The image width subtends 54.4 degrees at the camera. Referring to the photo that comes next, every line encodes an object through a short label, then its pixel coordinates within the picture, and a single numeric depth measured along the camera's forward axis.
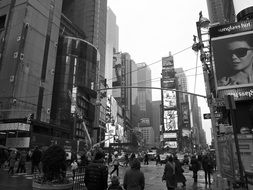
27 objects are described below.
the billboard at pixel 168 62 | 151.16
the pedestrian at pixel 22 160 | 19.19
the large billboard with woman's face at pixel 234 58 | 19.84
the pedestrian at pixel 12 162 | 18.62
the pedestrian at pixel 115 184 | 6.13
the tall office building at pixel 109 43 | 144.25
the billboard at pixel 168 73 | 149.50
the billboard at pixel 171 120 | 140.50
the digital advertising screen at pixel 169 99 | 140.09
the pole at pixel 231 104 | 7.99
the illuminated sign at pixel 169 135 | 138.59
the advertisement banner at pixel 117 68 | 178.52
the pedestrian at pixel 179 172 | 12.80
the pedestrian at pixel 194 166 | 17.05
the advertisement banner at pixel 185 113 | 149.50
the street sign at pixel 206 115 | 17.83
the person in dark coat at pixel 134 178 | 6.55
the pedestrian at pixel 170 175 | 9.73
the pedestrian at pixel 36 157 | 18.61
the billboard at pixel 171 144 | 135.18
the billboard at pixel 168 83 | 146.12
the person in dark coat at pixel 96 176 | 6.41
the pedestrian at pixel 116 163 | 19.20
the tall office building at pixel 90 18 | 108.44
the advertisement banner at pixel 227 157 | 10.16
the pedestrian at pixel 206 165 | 16.41
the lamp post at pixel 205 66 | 14.76
